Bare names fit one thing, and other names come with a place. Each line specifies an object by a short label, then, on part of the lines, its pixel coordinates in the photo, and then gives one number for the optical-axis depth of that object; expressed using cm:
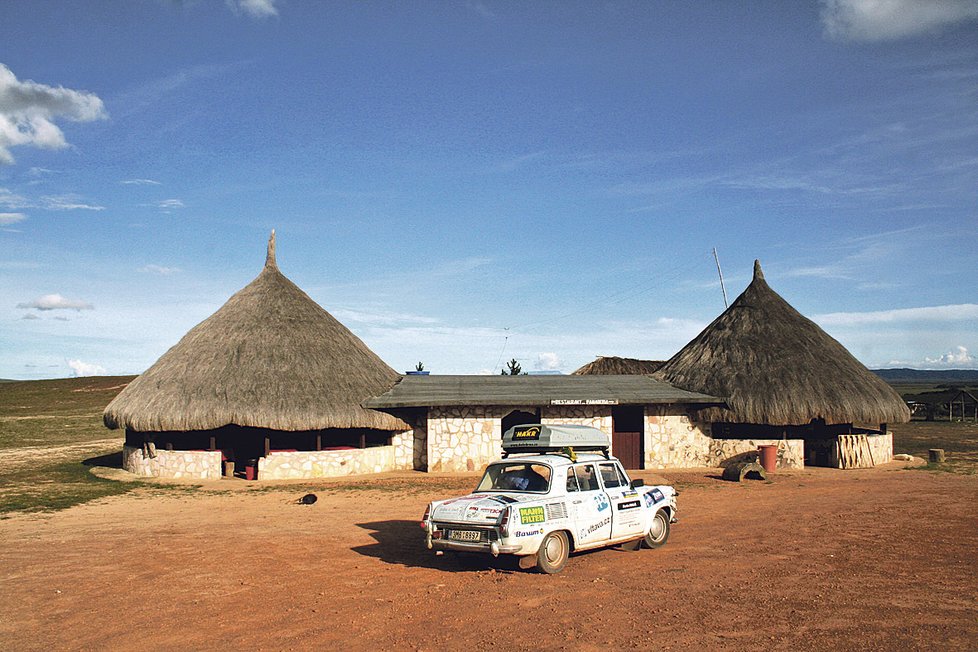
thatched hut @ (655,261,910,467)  2709
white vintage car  1101
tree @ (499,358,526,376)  6431
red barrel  2678
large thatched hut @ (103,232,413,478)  2525
